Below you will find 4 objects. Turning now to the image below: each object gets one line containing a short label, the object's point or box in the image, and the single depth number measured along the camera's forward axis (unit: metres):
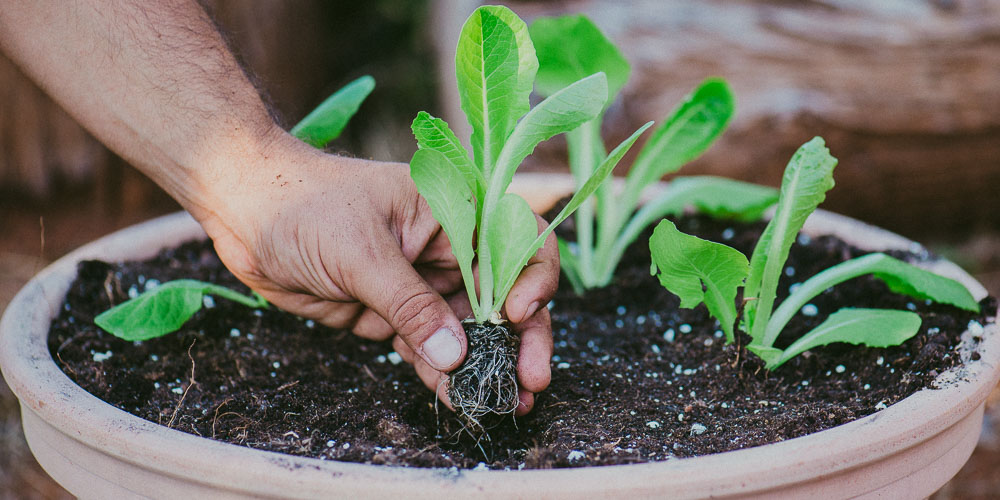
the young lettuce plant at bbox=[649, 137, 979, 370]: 0.86
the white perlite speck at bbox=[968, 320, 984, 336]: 0.94
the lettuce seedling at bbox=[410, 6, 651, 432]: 0.78
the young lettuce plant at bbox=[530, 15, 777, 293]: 1.18
